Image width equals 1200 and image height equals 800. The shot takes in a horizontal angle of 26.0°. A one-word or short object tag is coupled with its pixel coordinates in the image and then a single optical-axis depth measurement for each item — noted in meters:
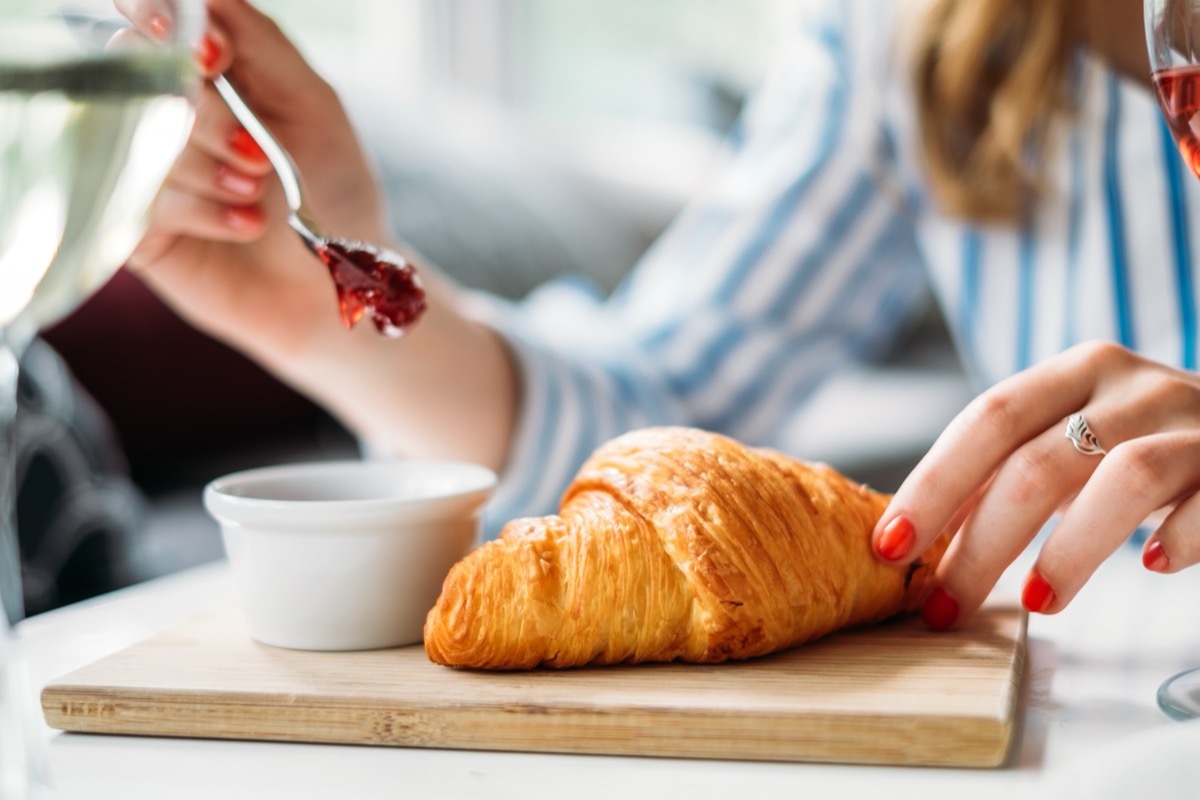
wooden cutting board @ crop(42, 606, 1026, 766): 0.62
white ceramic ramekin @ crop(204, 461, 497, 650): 0.68
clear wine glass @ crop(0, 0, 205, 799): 0.54
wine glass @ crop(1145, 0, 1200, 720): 0.64
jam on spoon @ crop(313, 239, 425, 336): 0.70
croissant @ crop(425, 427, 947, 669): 0.65
